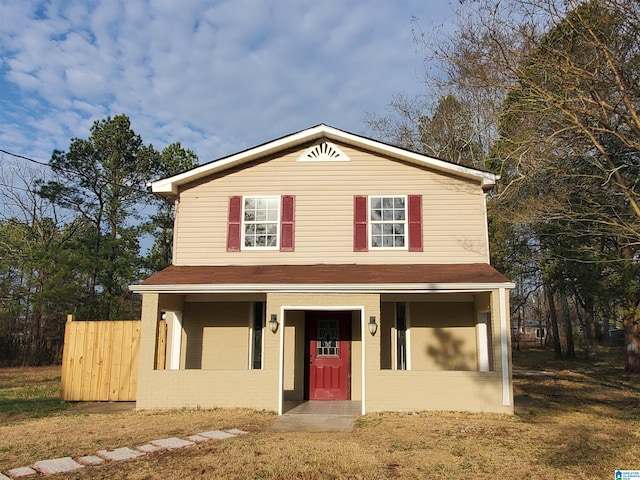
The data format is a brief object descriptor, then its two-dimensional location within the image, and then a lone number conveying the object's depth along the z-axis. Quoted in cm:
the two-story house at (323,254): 1134
